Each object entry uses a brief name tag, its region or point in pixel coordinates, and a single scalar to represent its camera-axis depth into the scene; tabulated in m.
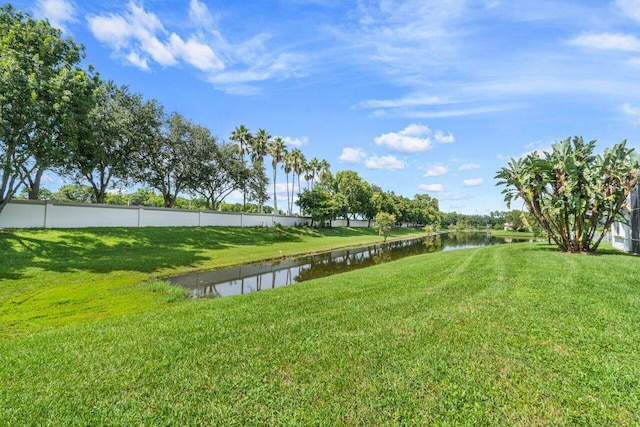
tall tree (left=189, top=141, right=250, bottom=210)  29.98
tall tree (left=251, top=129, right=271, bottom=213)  38.72
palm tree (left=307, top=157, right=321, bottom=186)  54.22
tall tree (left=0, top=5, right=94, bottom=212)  11.25
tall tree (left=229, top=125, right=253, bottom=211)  38.00
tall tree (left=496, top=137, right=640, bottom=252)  13.29
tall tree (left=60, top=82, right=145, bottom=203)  18.25
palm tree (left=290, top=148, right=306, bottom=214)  45.81
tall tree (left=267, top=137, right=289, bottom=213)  40.31
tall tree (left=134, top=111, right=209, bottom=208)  26.86
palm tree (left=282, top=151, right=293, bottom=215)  45.11
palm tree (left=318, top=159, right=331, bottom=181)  56.42
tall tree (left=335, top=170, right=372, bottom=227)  53.50
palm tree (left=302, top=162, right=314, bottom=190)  50.74
